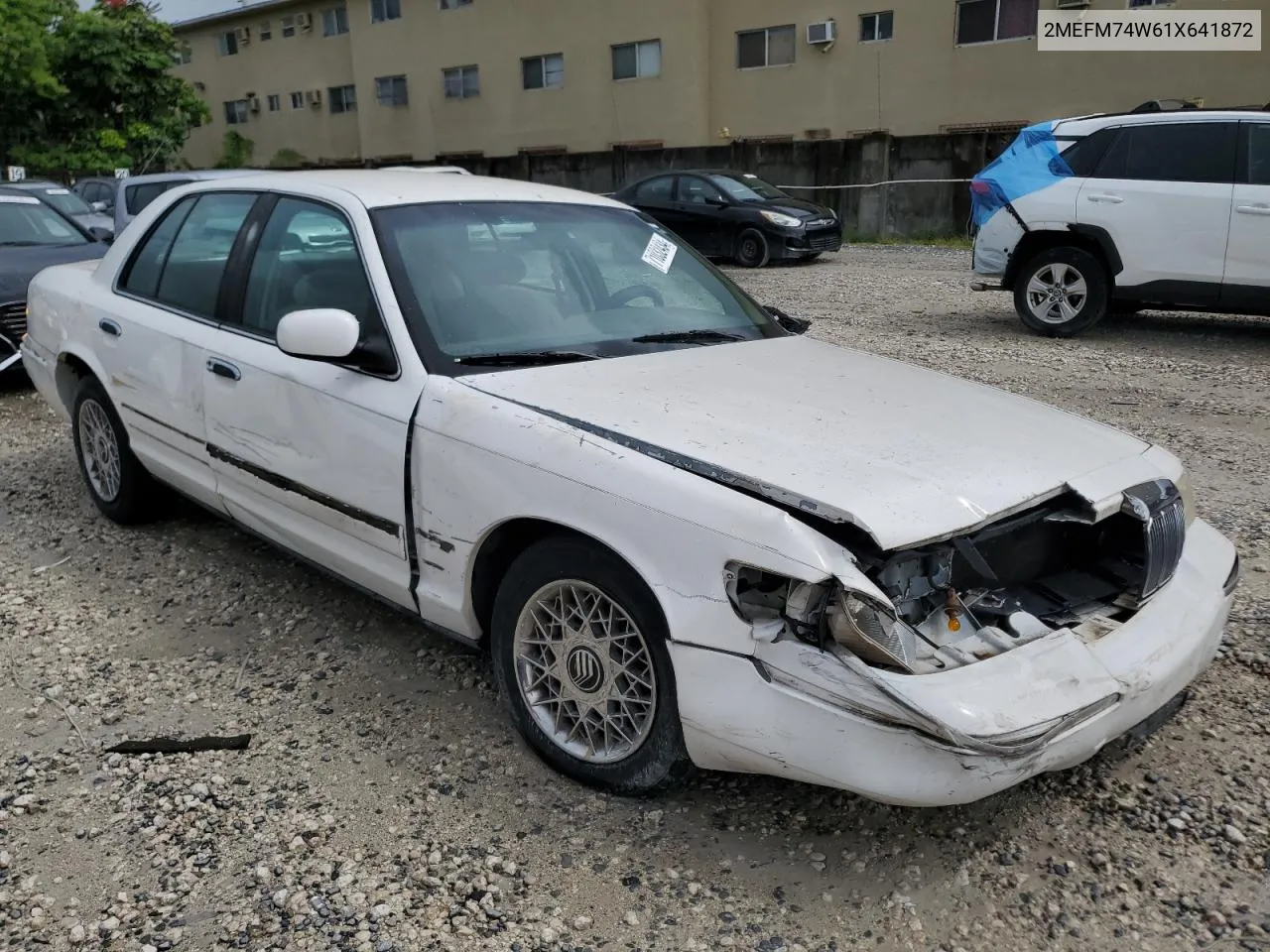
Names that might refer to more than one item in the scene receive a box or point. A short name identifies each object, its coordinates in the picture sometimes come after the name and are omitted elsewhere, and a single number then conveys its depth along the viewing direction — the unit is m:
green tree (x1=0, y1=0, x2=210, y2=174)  29.20
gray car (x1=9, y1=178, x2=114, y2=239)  13.20
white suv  8.44
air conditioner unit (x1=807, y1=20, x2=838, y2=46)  23.02
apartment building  20.86
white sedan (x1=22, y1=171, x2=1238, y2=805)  2.46
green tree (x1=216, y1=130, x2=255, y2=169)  36.38
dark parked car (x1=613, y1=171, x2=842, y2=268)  16.14
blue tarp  9.32
